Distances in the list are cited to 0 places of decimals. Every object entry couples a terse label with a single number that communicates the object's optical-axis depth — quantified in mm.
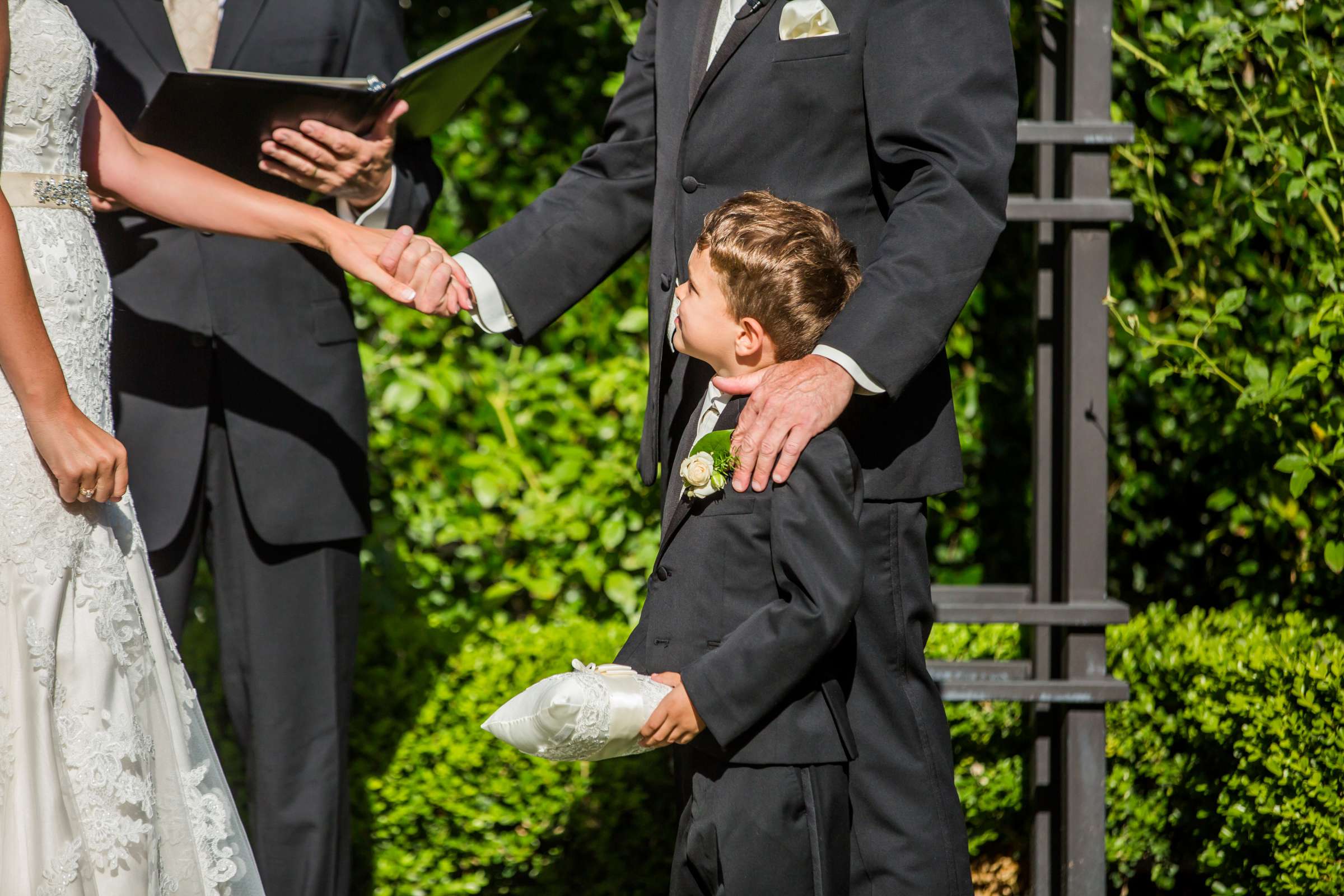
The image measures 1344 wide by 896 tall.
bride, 4104
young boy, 4091
